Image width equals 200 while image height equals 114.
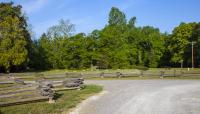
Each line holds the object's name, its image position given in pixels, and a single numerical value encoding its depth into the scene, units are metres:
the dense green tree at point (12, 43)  29.68
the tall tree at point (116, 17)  47.49
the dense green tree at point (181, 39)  45.20
